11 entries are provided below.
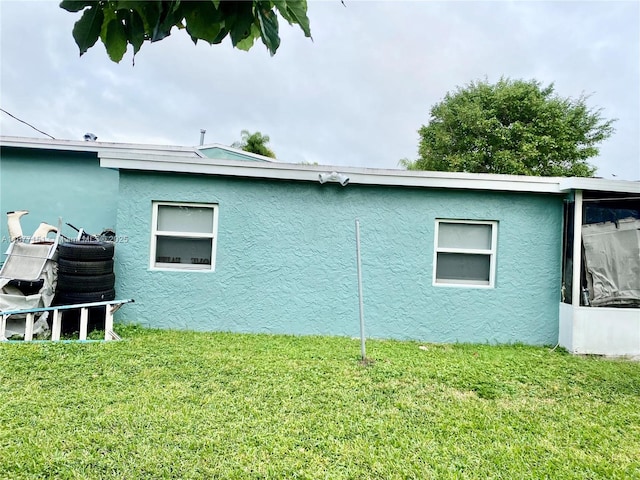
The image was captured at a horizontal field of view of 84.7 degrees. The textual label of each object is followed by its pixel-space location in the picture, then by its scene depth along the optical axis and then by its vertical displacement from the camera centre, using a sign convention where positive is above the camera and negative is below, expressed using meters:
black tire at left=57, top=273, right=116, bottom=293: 5.45 -0.65
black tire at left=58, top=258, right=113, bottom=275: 5.45 -0.39
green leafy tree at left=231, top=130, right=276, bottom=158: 20.69 +6.28
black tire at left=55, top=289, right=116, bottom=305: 5.44 -0.86
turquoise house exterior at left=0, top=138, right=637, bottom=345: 6.02 -0.02
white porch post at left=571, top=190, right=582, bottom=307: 5.62 +0.28
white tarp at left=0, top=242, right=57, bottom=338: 5.27 -0.58
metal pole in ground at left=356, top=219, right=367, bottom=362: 4.65 -0.94
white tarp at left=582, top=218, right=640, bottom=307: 5.66 +0.04
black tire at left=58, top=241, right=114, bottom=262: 5.44 -0.14
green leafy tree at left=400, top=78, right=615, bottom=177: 20.91 +7.95
